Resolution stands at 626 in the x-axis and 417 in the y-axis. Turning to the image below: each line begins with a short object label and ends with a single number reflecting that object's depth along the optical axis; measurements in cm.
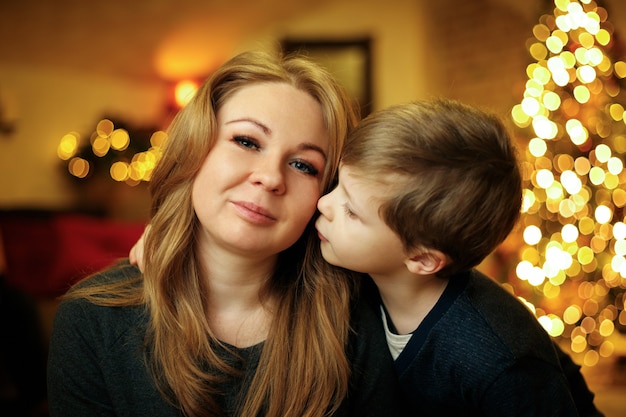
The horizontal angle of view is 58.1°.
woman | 117
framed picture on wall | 541
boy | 114
